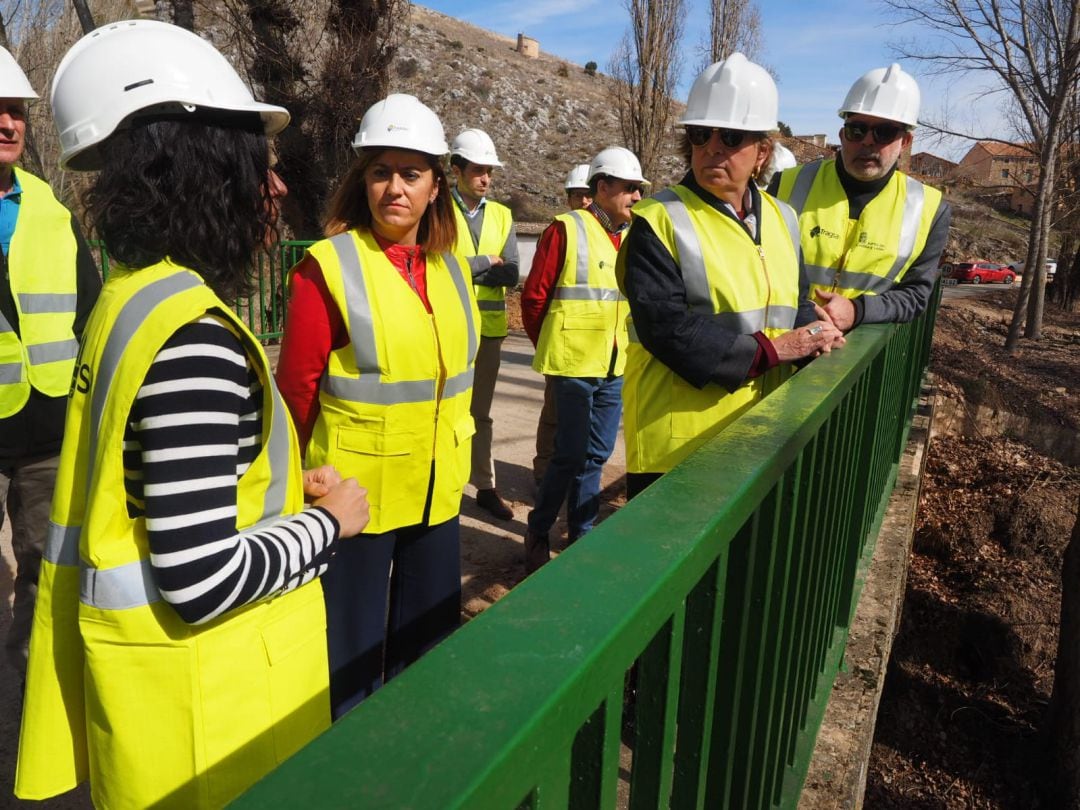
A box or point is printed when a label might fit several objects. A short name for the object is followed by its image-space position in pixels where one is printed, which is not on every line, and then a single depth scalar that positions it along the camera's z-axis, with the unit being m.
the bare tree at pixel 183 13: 10.13
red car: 35.59
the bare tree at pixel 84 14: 8.76
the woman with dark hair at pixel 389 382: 2.20
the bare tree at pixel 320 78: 10.72
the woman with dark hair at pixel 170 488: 1.19
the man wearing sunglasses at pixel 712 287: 2.36
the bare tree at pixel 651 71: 17.23
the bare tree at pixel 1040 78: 12.70
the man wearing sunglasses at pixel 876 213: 3.17
